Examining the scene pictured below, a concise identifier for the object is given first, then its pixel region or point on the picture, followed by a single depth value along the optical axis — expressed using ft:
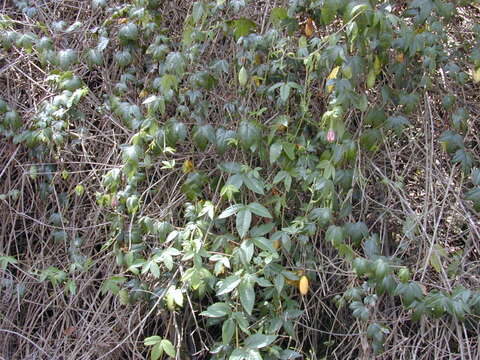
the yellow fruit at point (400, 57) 7.32
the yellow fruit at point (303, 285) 7.10
